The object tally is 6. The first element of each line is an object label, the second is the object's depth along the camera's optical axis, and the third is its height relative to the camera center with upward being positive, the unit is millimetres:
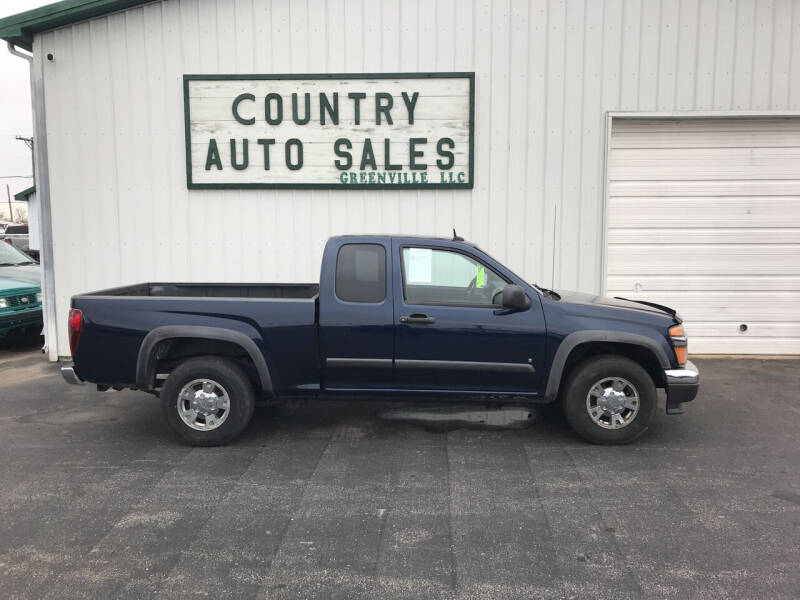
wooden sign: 8852 +1480
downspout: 8906 +489
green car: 9461 -878
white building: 8719 +1330
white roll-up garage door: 9062 +206
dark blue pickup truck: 5363 -862
